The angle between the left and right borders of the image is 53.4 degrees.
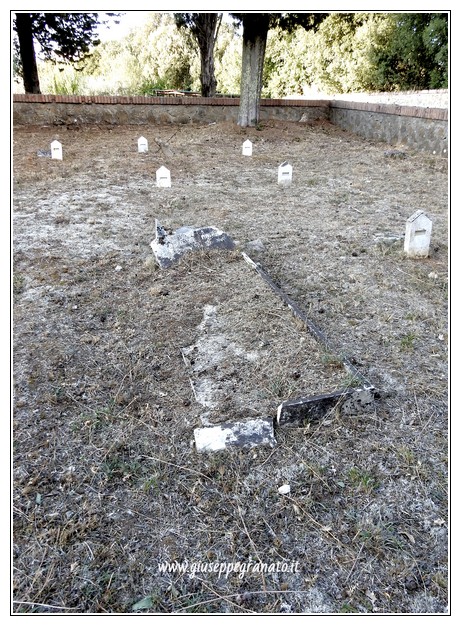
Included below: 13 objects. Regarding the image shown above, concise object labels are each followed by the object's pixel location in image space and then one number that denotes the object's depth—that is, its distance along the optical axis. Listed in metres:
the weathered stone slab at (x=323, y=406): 2.27
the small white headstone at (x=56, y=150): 8.07
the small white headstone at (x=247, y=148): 9.03
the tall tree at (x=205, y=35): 12.27
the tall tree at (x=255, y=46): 9.95
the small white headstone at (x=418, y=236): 4.13
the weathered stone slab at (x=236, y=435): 2.14
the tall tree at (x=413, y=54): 11.40
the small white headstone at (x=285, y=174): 7.04
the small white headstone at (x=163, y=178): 6.71
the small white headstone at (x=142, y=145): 8.85
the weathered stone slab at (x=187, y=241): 4.20
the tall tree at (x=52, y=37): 10.88
